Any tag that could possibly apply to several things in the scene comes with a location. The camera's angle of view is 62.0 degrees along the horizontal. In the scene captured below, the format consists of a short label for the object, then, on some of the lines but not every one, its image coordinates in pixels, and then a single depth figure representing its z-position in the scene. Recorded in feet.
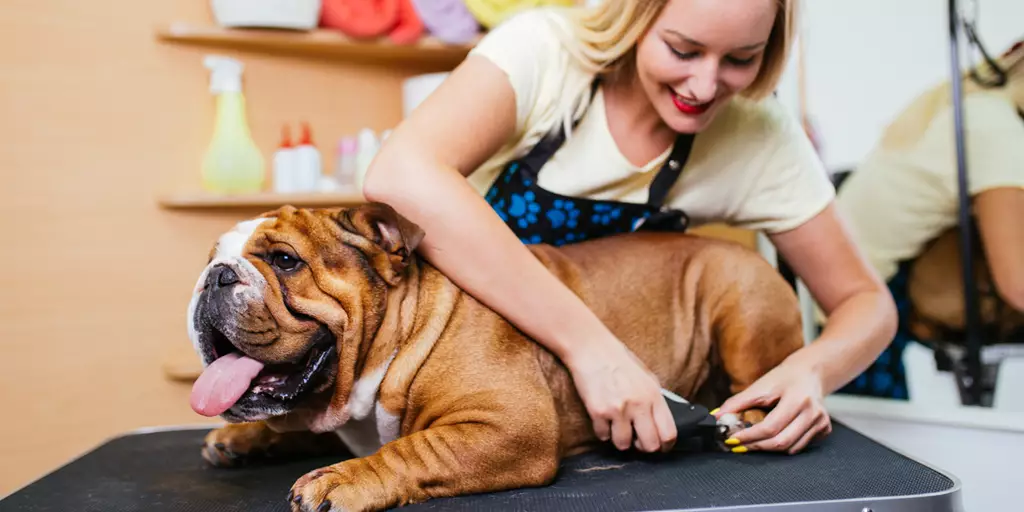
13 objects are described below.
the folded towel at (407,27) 9.46
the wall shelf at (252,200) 9.04
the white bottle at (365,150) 9.43
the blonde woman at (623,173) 4.22
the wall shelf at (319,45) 9.07
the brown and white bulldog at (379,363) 3.64
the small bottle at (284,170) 9.48
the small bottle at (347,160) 9.79
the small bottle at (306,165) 9.50
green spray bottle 9.12
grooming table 3.48
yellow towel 9.43
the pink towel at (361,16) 9.29
